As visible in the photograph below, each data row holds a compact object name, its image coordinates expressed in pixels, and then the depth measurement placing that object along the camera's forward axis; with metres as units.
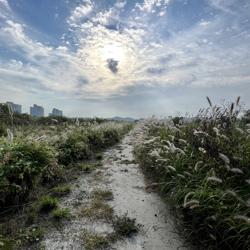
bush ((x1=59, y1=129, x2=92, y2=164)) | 5.87
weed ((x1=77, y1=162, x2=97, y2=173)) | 5.87
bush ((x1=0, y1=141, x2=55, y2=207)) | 3.33
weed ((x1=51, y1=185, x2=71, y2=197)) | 4.21
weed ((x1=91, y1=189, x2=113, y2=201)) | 4.17
